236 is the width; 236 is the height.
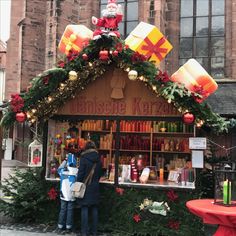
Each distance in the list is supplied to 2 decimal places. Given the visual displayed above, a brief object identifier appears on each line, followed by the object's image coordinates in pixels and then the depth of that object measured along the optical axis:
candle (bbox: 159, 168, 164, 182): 8.45
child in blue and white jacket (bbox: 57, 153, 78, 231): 7.56
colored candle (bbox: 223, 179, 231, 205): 5.67
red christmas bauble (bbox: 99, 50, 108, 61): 7.09
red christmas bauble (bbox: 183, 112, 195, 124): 6.90
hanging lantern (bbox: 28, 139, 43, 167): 8.41
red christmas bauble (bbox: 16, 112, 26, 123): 7.30
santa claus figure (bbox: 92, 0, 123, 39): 7.49
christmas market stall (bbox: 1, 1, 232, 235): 7.17
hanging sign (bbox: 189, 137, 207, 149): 7.44
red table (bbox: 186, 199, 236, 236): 5.12
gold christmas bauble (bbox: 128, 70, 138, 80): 7.09
